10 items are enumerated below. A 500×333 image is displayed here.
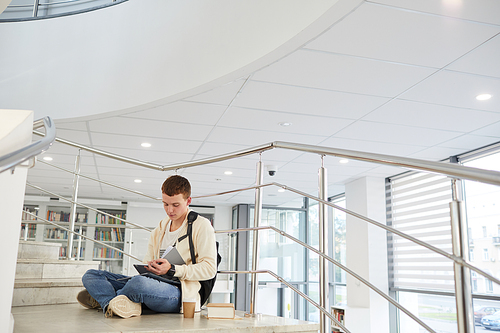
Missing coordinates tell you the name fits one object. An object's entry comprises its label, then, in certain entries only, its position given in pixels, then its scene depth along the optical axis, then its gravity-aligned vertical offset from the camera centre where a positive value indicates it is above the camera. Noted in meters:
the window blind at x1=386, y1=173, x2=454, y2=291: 4.84 +0.31
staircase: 2.40 -0.21
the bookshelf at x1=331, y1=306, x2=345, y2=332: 5.39 -0.77
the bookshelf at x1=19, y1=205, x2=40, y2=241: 7.98 +0.33
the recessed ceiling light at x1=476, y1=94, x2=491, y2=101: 3.12 +1.16
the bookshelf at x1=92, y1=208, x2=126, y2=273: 8.48 +0.11
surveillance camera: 5.32 +1.01
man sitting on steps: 1.85 -0.12
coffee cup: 1.91 -0.26
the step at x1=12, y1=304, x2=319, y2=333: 1.56 -0.30
